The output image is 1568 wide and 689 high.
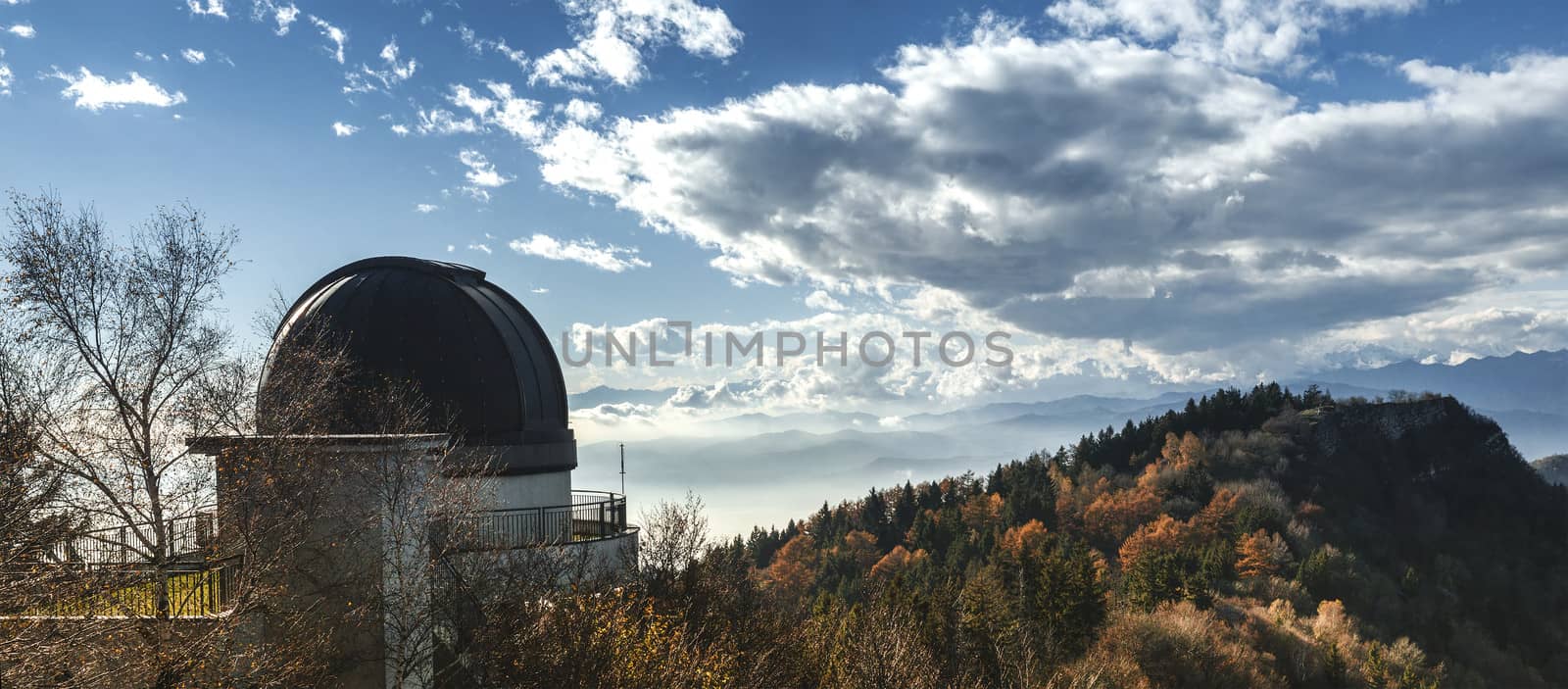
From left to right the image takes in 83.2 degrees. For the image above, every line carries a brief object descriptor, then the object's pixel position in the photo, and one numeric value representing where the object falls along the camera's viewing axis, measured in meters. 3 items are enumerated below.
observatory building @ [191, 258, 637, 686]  20.00
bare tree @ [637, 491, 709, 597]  24.12
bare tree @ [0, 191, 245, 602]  15.02
